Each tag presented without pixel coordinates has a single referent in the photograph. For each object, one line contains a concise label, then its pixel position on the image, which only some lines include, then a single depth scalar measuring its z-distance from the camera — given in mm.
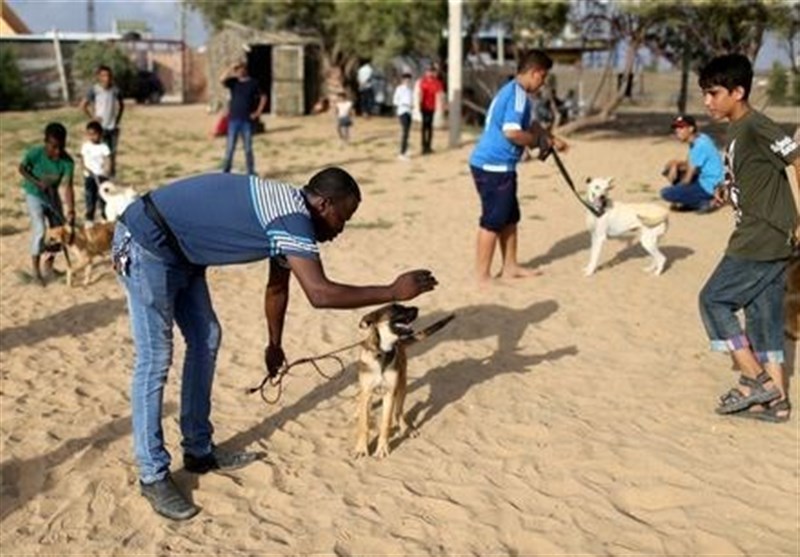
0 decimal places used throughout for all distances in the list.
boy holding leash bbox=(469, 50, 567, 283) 7258
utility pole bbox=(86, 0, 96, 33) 60178
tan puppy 4492
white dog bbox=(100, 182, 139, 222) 9508
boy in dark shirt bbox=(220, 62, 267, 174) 13617
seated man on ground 11516
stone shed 29156
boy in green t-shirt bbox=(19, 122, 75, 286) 7805
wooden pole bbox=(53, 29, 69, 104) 34406
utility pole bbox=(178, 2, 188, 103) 41038
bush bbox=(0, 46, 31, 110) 30578
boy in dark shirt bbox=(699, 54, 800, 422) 4828
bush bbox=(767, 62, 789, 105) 29984
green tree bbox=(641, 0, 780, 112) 18734
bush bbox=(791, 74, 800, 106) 27688
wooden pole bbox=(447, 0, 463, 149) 19312
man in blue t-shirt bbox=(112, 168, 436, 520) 3529
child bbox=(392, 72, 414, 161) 17609
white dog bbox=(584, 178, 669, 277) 8594
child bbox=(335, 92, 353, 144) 20547
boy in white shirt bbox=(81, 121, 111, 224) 9938
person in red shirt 18188
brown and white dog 8070
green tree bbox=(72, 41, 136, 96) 34812
